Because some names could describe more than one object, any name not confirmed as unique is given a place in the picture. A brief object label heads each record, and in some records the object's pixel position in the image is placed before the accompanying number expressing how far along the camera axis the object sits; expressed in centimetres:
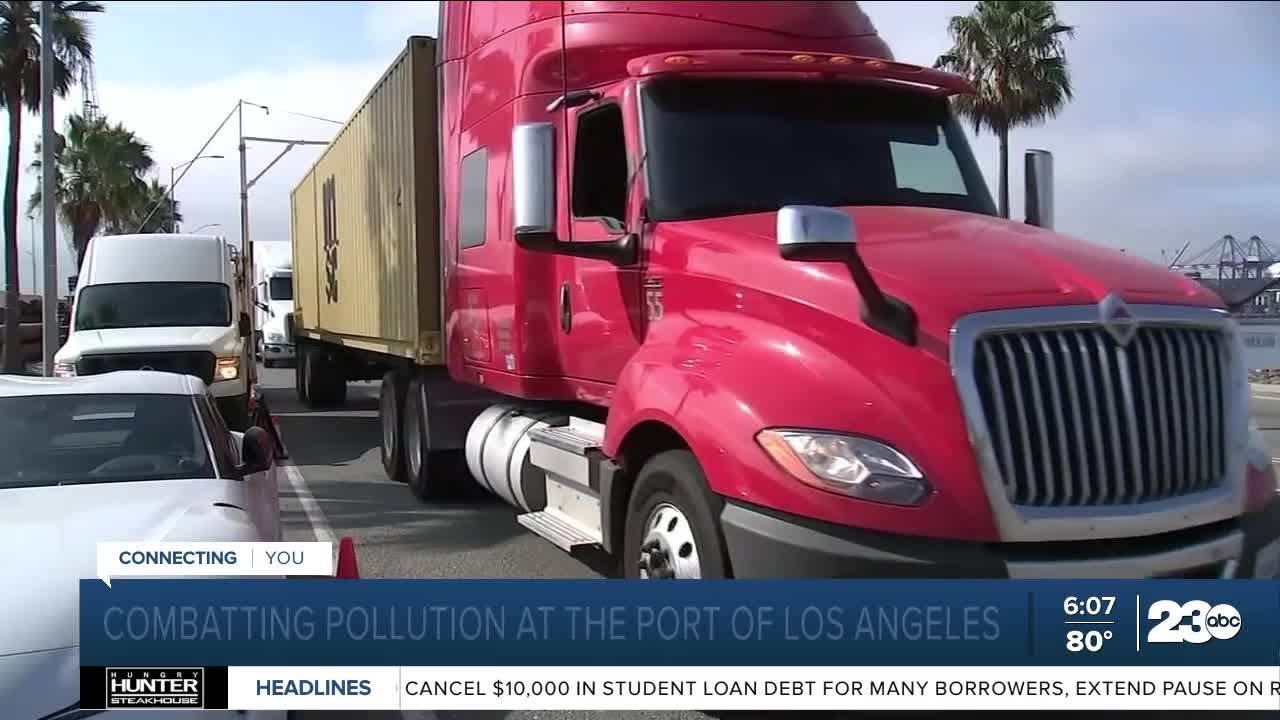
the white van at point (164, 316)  1177
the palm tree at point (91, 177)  3688
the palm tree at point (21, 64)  2461
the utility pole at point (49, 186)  1526
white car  329
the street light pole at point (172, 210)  3511
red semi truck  350
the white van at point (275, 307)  2622
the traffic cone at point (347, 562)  454
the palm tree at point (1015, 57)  1958
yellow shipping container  834
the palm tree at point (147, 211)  3928
